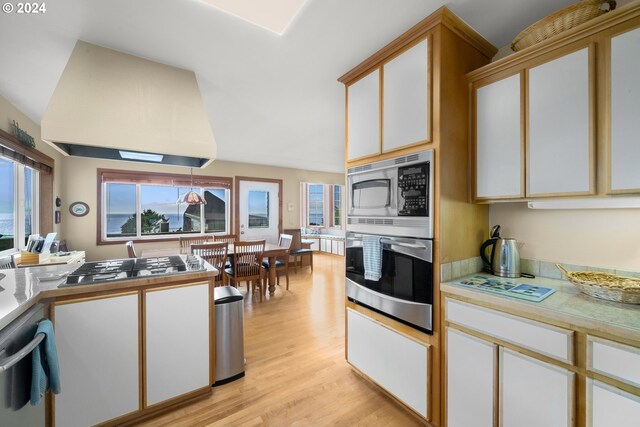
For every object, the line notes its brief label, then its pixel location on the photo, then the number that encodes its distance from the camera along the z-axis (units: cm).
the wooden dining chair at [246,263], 382
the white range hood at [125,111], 162
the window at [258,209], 603
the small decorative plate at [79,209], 426
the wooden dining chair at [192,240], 473
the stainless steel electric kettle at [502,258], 170
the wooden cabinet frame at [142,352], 146
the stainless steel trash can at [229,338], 201
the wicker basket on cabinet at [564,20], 130
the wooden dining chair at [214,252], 348
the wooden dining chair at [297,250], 576
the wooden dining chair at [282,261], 432
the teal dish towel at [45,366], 112
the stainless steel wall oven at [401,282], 158
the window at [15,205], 283
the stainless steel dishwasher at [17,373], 102
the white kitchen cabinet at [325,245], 796
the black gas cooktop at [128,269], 160
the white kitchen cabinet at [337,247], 750
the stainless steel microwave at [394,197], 158
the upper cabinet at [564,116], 121
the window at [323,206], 779
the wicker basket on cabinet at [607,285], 120
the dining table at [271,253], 384
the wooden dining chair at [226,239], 492
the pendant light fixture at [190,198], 395
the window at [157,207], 466
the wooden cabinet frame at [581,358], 100
